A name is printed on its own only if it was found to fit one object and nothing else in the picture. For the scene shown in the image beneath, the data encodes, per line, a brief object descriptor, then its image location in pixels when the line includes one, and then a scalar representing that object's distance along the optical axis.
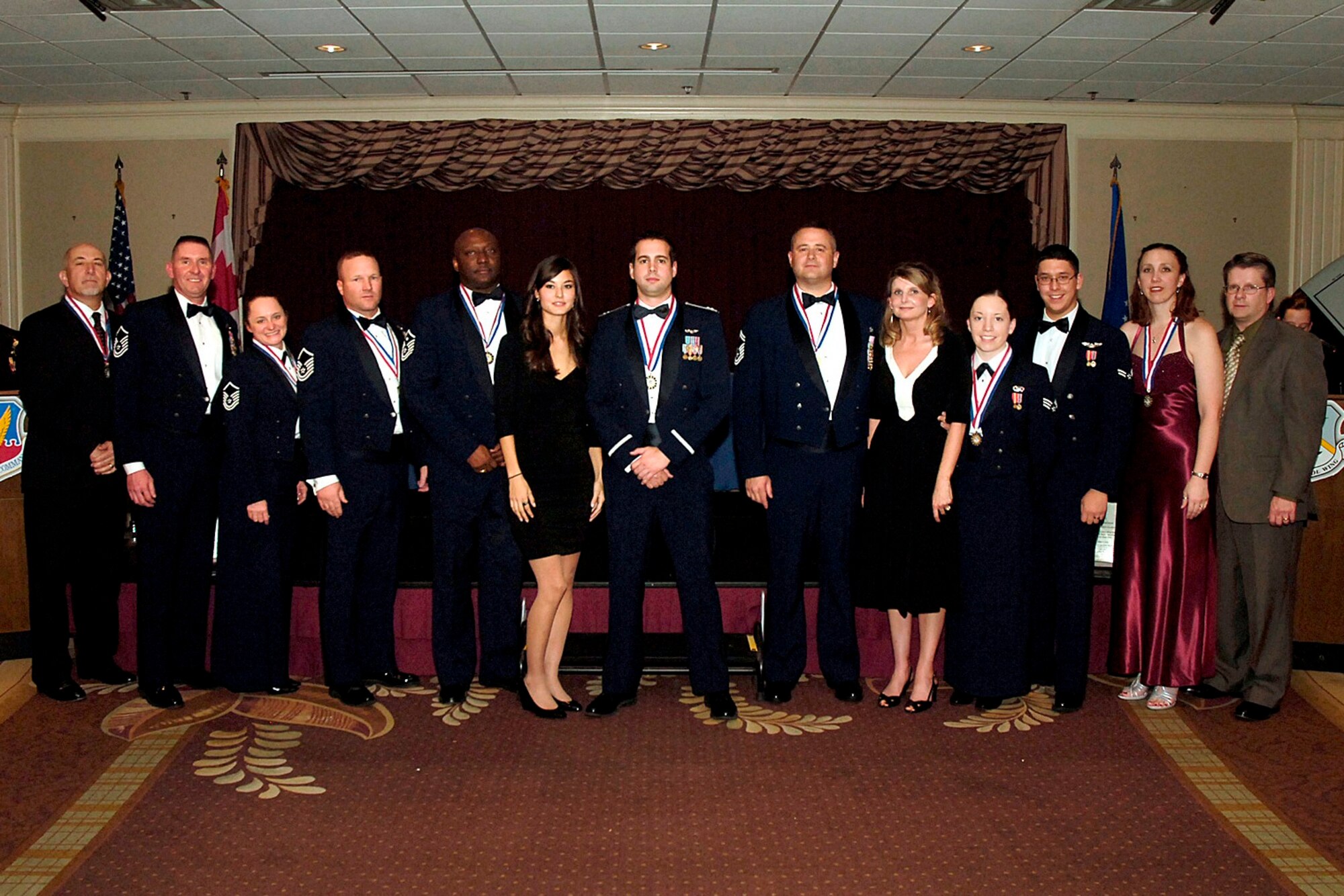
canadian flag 7.65
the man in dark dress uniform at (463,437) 3.97
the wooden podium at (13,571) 4.67
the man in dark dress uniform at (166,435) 4.02
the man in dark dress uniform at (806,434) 3.94
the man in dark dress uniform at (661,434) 3.83
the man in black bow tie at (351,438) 3.98
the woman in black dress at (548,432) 3.75
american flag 7.77
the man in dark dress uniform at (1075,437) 3.87
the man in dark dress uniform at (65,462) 4.14
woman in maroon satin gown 3.91
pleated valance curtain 8.10
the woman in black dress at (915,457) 3.84
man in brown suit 3.95
